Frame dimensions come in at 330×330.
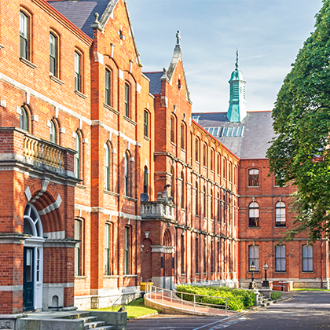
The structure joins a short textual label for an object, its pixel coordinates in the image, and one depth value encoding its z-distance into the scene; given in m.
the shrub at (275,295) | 43.09
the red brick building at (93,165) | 19.92
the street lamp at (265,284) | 44.10
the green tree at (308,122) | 26.03
